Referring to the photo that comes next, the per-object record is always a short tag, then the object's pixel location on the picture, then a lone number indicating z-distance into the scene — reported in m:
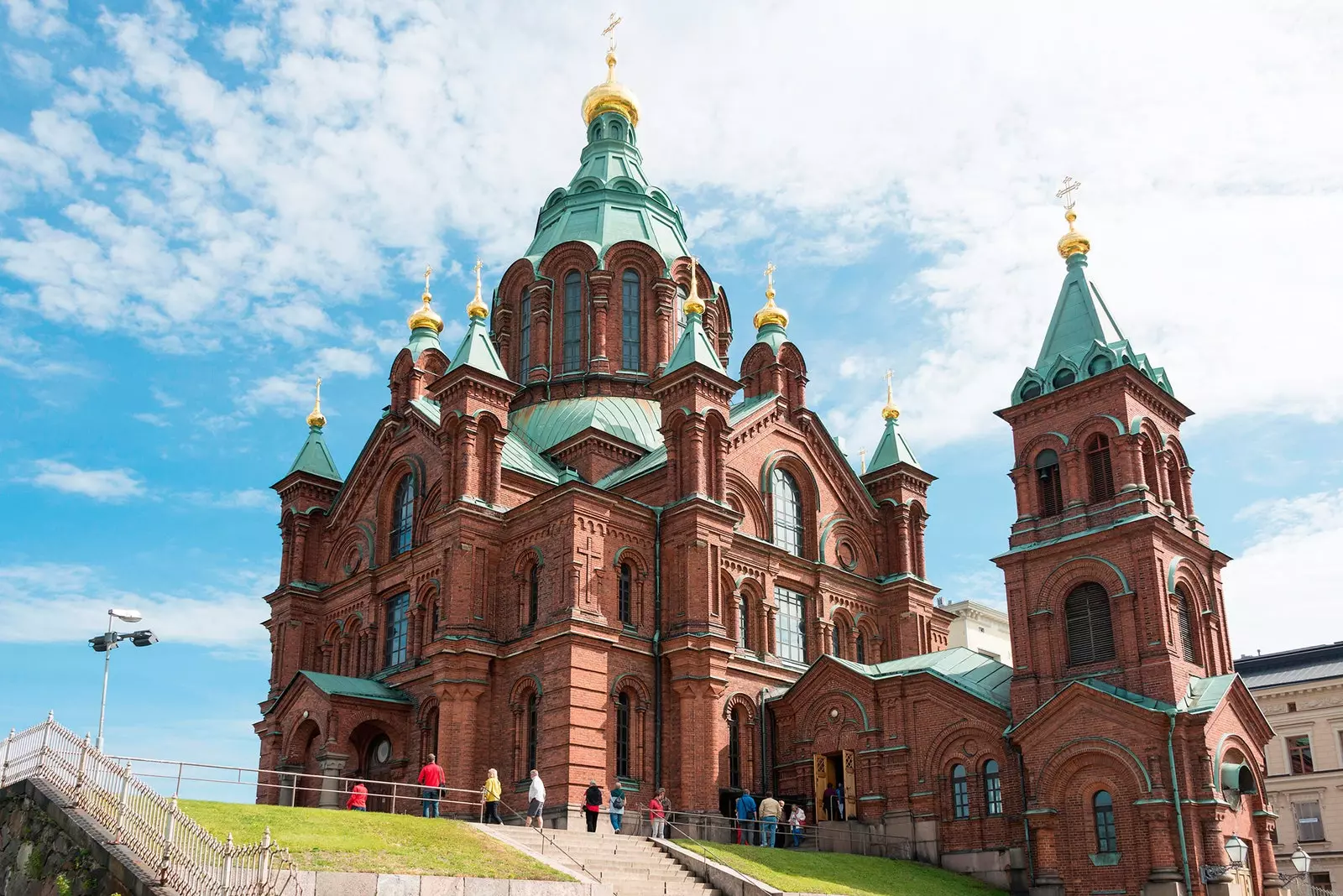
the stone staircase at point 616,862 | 22.28
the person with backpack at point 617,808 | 27.62
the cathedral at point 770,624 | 27.56
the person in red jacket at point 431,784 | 26.00
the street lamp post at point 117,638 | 23.55
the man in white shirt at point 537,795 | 25.64
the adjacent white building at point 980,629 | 66.88
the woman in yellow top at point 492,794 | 25.48
